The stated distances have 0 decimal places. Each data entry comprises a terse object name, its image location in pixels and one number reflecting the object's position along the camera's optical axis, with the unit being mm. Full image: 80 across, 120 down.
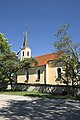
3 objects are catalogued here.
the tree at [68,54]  12145
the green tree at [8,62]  15600
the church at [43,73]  17639
